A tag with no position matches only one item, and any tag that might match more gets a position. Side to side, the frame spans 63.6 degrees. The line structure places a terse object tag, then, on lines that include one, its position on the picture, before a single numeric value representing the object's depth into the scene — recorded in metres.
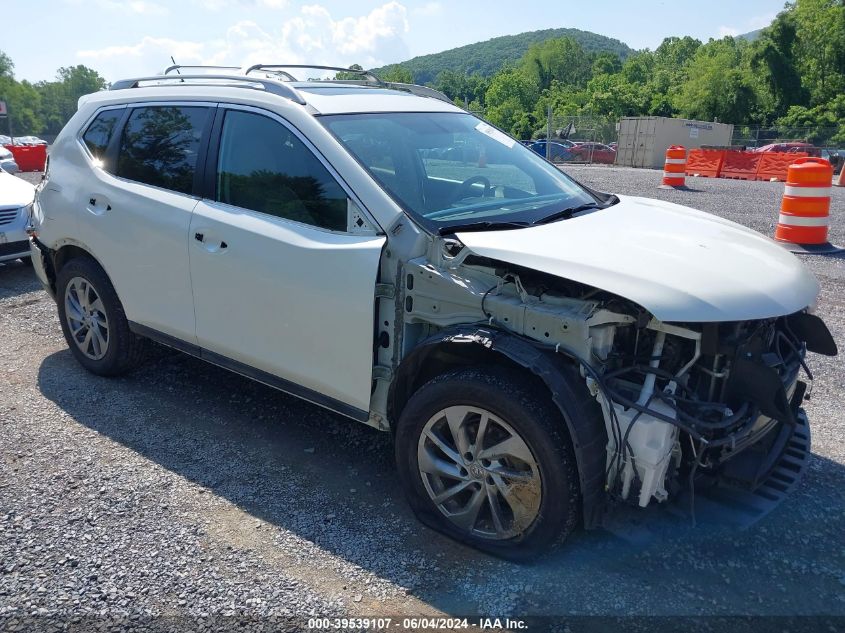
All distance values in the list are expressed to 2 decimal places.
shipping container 32.03
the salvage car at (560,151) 38.38
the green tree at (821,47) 54.91
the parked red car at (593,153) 37.12
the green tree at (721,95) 58.59
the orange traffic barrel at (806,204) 8.48
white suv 2.71
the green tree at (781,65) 56.56
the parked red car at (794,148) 31.81
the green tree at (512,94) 90.56
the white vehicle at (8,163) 17.58
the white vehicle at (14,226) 7.75
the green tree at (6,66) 112.06
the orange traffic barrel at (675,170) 18.06
